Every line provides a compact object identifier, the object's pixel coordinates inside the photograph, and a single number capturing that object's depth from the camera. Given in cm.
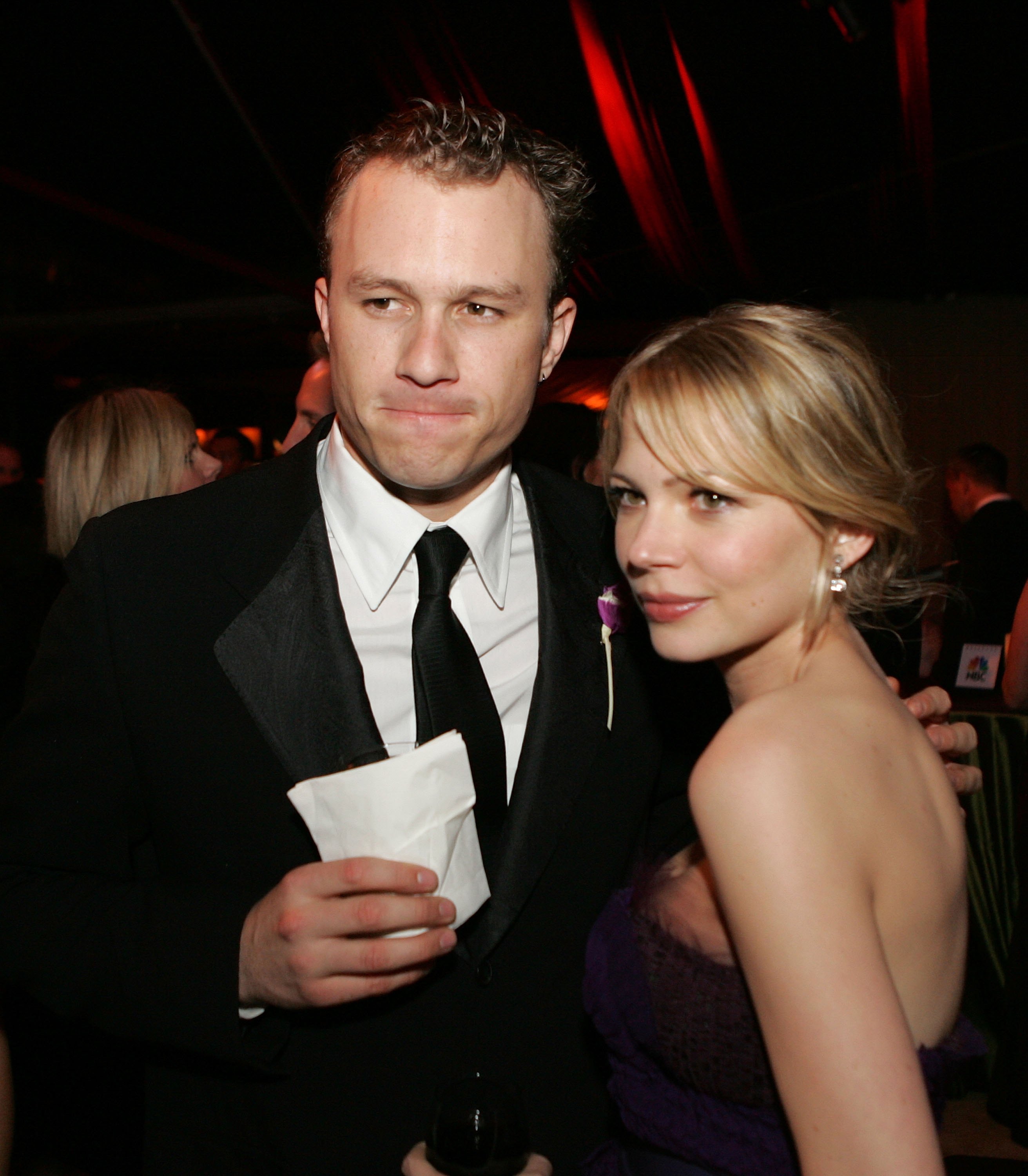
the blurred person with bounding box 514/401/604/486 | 470
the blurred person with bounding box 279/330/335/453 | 329
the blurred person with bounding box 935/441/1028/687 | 482
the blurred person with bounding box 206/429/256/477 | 653
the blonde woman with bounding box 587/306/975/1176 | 103
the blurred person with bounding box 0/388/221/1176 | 274
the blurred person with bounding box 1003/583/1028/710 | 335
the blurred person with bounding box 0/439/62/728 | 278
